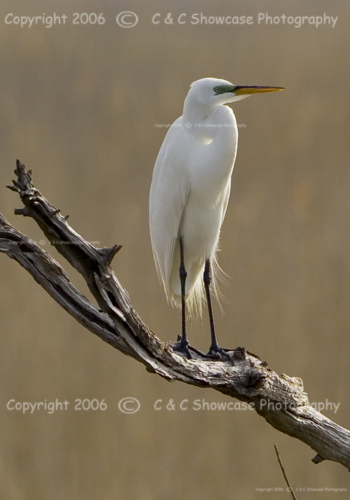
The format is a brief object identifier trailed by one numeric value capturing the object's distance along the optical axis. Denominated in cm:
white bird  2056
